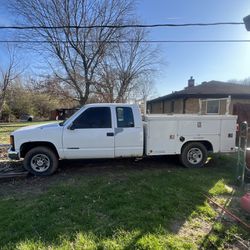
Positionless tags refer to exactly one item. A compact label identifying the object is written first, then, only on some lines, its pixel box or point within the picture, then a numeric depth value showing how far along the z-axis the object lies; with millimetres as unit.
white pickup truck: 6699
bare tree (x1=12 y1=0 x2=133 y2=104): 20578
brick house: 16531
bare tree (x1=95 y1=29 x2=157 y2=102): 24297
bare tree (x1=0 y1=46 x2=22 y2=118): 34219
